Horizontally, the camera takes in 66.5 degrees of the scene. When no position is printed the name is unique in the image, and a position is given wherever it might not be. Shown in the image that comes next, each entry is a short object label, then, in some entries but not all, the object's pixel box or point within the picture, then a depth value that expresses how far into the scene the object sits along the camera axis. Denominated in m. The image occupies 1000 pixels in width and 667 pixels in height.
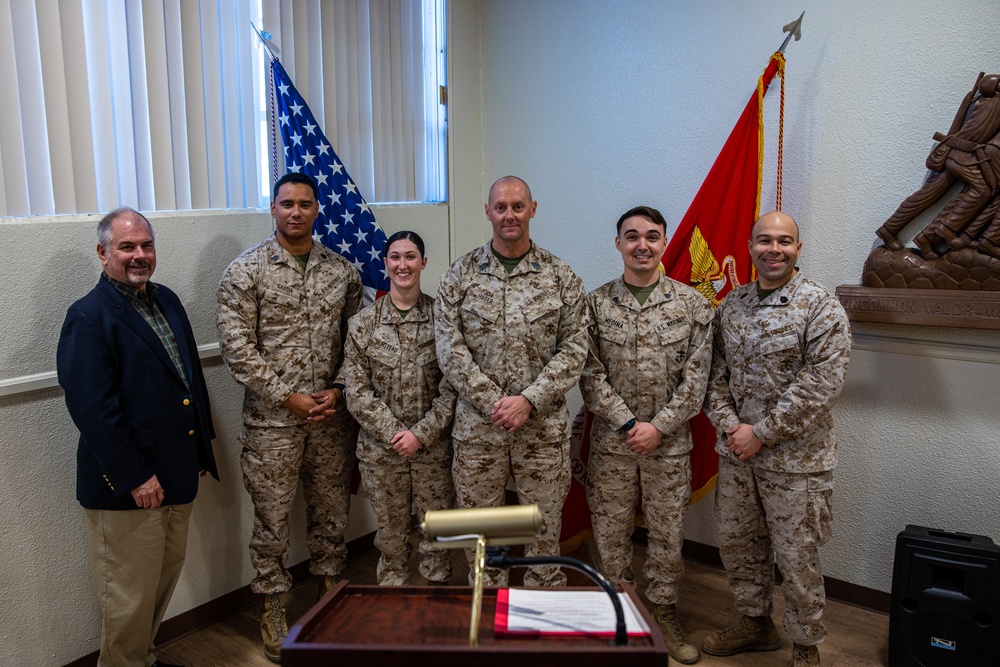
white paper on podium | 1.36
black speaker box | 2.51
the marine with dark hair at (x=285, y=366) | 2.71
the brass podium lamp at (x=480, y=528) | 1.26
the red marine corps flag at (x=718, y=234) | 3.07
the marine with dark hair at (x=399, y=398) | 2.77
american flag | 3.10
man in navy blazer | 2.29
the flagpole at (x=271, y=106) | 3.07
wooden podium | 1.26
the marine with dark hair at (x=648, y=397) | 2.71
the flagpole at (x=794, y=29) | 2.96
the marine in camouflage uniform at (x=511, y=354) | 2.67
